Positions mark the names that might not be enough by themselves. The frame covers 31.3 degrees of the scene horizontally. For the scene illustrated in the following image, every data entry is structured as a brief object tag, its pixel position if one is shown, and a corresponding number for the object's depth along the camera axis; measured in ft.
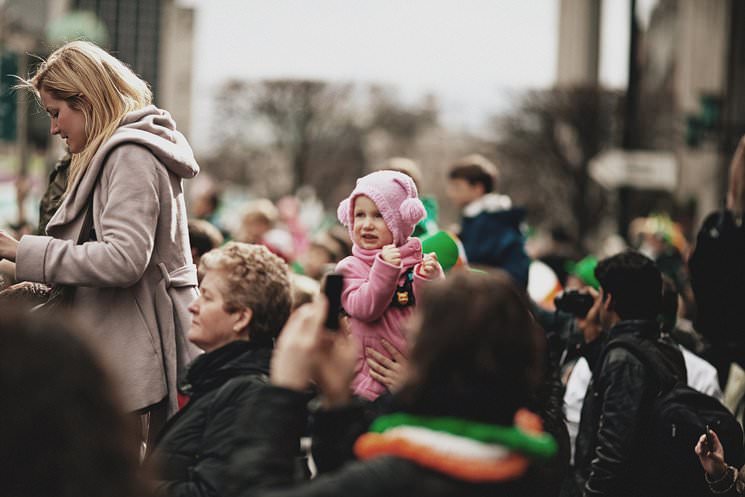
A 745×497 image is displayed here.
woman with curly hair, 12.17
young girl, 14.92
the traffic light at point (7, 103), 59.82
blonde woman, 14.16
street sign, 57.11
